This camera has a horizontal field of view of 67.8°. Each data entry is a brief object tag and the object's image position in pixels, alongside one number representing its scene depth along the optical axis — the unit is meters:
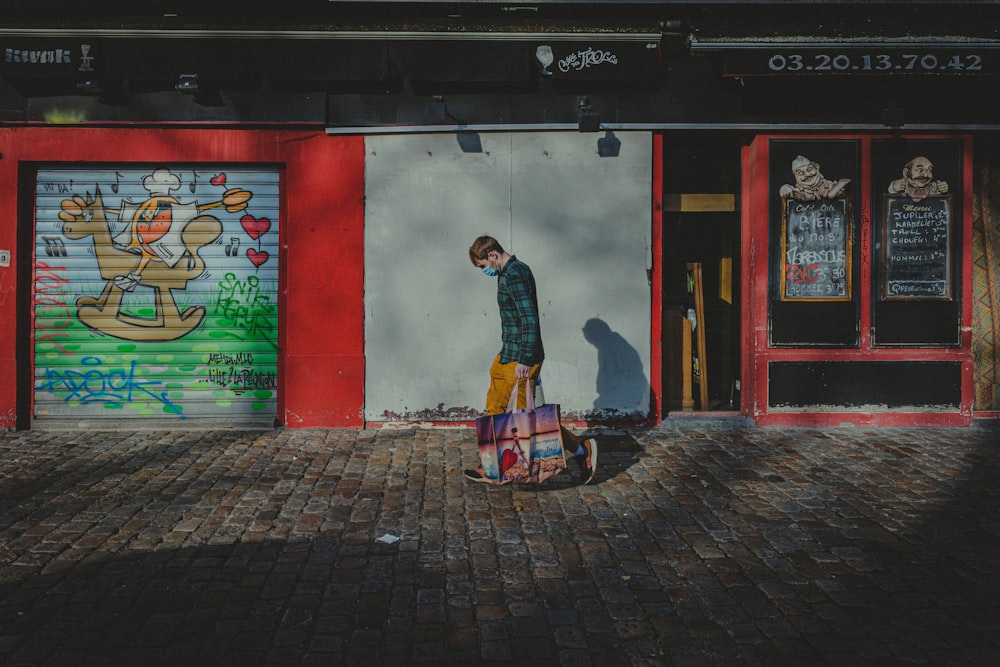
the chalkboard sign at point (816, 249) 7.97
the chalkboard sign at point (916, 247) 7.99
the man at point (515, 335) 5.63
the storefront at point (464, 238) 7.84
